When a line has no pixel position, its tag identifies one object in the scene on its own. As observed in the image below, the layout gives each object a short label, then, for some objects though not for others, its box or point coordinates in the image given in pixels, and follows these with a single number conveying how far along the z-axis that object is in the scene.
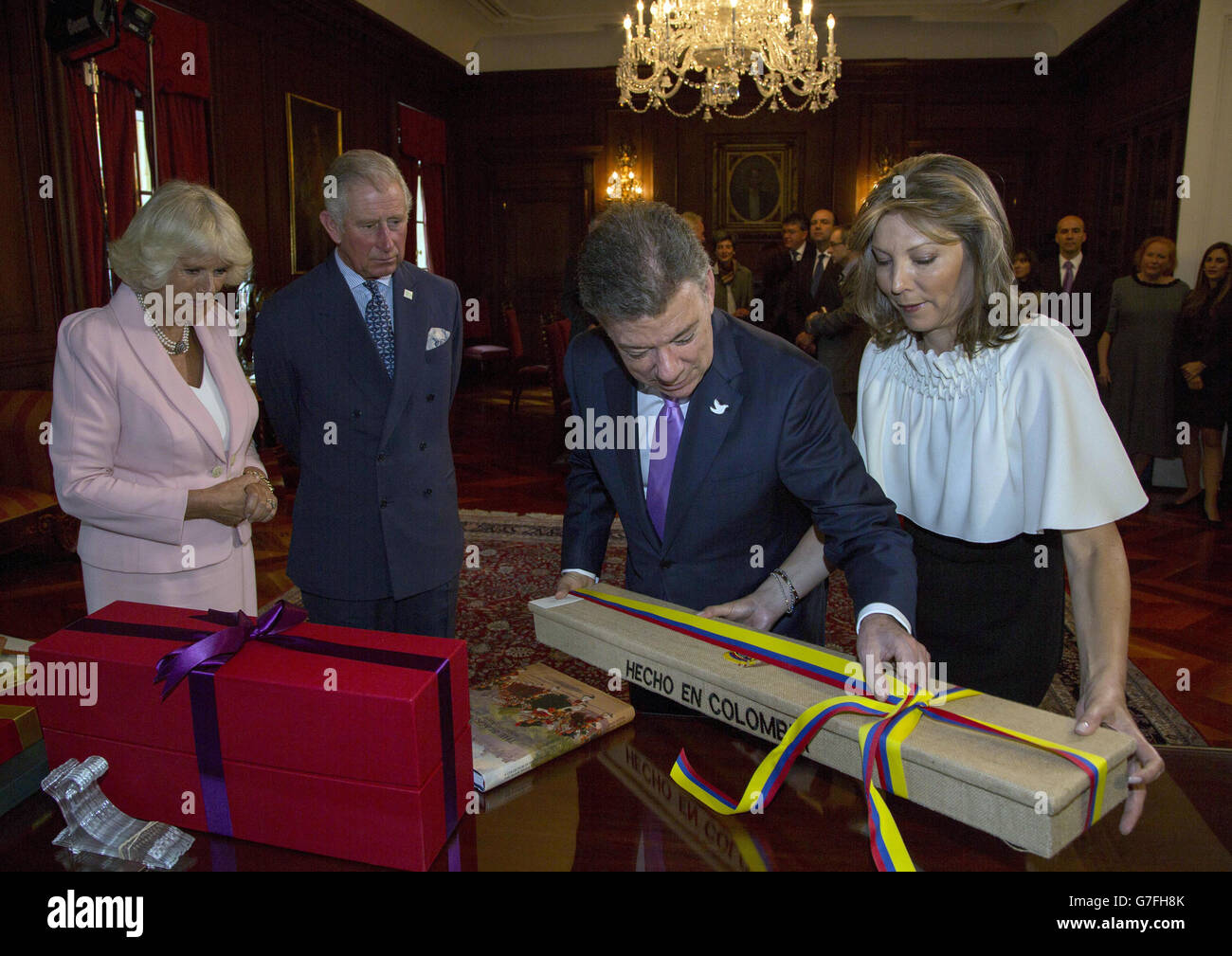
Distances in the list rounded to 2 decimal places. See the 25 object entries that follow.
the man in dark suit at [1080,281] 6.67
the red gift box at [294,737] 0.92
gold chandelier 5.92
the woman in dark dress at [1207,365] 5.79
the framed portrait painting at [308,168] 7.56
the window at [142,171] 5.87
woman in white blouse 1.25
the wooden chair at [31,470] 4.30
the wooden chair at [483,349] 10.14
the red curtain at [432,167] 9.95
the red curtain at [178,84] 5.75
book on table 1.12
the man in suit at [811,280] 7.10
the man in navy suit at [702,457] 1.29
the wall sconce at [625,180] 10.59
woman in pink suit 1.83
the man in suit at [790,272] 7.33
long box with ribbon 0.89
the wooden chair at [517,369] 9.18
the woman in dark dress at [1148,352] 6.20
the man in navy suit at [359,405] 2.11
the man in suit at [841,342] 6.19
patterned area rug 3.08
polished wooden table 0.94
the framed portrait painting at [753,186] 10.48
